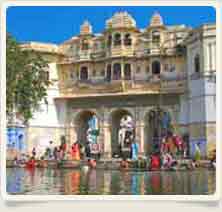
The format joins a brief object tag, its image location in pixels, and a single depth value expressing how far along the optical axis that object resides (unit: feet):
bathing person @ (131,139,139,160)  53.55
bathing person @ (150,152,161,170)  39.70
